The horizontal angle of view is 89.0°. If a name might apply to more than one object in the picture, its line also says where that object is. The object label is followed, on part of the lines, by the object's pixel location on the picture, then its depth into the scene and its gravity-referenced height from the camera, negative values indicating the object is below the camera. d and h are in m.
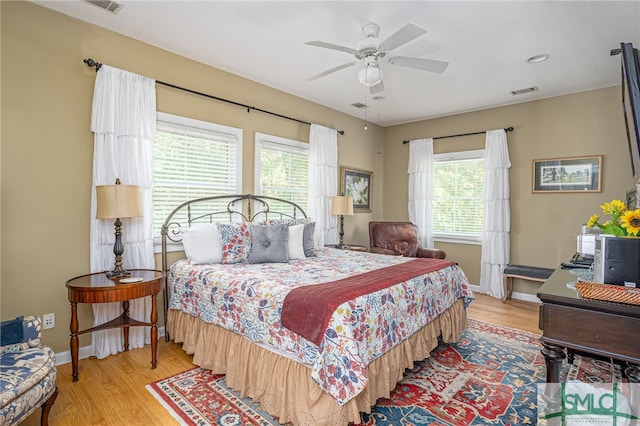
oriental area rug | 2.04 -1.30
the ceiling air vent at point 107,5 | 2.52 +1.60
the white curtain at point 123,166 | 2.80 +0.38
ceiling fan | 2.54 +1.22
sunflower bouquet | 1.49 -0.04
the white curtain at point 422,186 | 5.67 +0.44
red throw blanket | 1.83 -0.53
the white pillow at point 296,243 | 3.39 -0.35
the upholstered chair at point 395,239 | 5.07 -0.45
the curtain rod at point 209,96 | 2.78 +1.25
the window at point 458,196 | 5.25 +0.26
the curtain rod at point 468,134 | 4.84 +1.25
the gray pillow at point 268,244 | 3.13 -0.34
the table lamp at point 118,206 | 2.58 +0.02
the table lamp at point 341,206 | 4.80 +0.06
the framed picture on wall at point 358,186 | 5.50 +0.43
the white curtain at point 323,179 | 4.77 +0.47
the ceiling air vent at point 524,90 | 4.22 +1.61
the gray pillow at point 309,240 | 3.59 -0.33
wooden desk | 1.36 -0.51
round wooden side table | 2.35 -0.63
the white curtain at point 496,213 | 4.82 -0.02
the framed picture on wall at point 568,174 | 4.23 +0.52
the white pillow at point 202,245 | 3.01 -0.34
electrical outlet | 2.61 -0.91
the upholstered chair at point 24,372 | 1.54 -0.85
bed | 1.81 -0.72
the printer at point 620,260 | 1.46 -0.22
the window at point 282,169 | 4.18 +0.56
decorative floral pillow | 3.07 -0.31
